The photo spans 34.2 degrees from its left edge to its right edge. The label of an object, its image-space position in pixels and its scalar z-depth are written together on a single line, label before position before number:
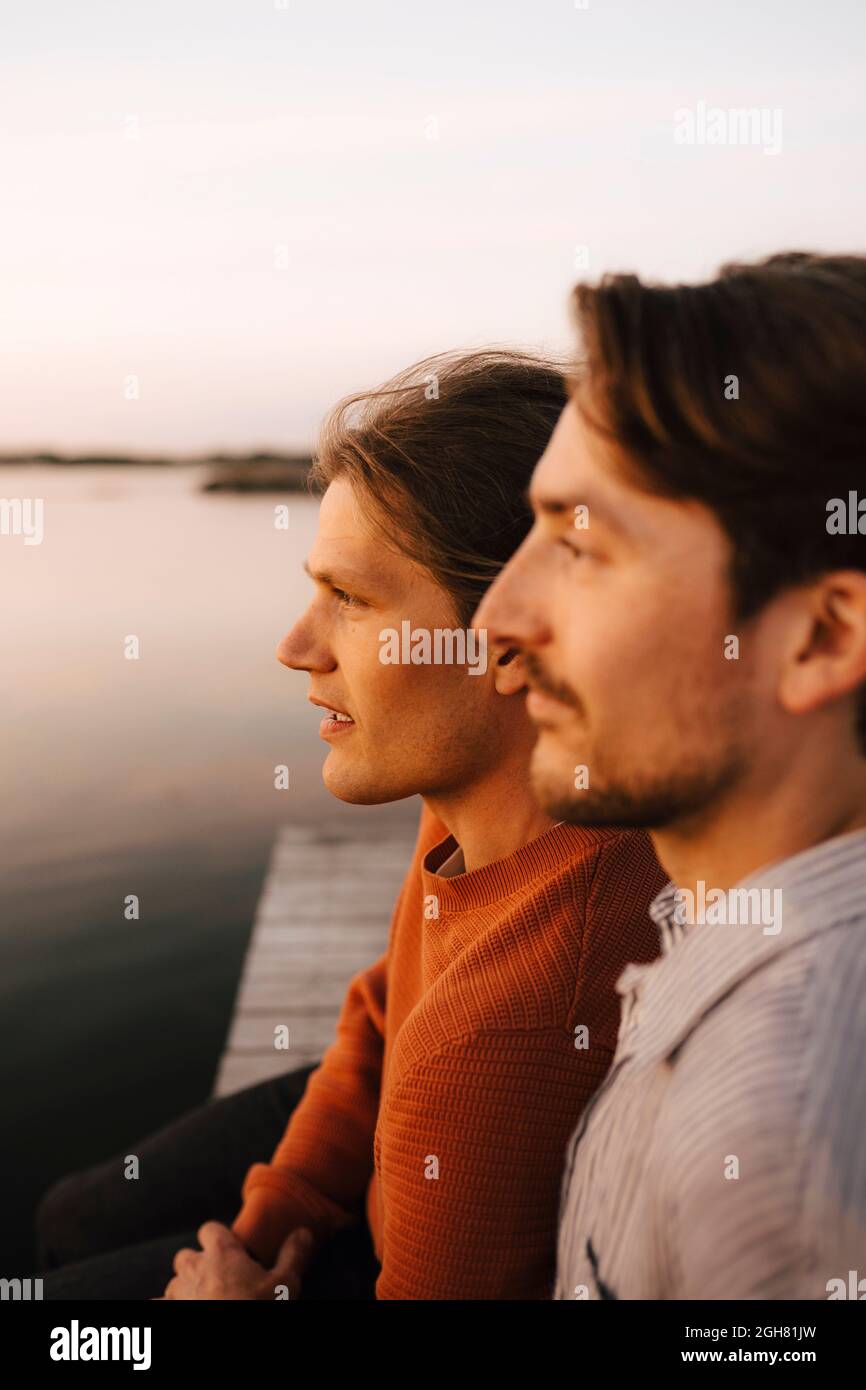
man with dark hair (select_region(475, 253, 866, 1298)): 0.43
